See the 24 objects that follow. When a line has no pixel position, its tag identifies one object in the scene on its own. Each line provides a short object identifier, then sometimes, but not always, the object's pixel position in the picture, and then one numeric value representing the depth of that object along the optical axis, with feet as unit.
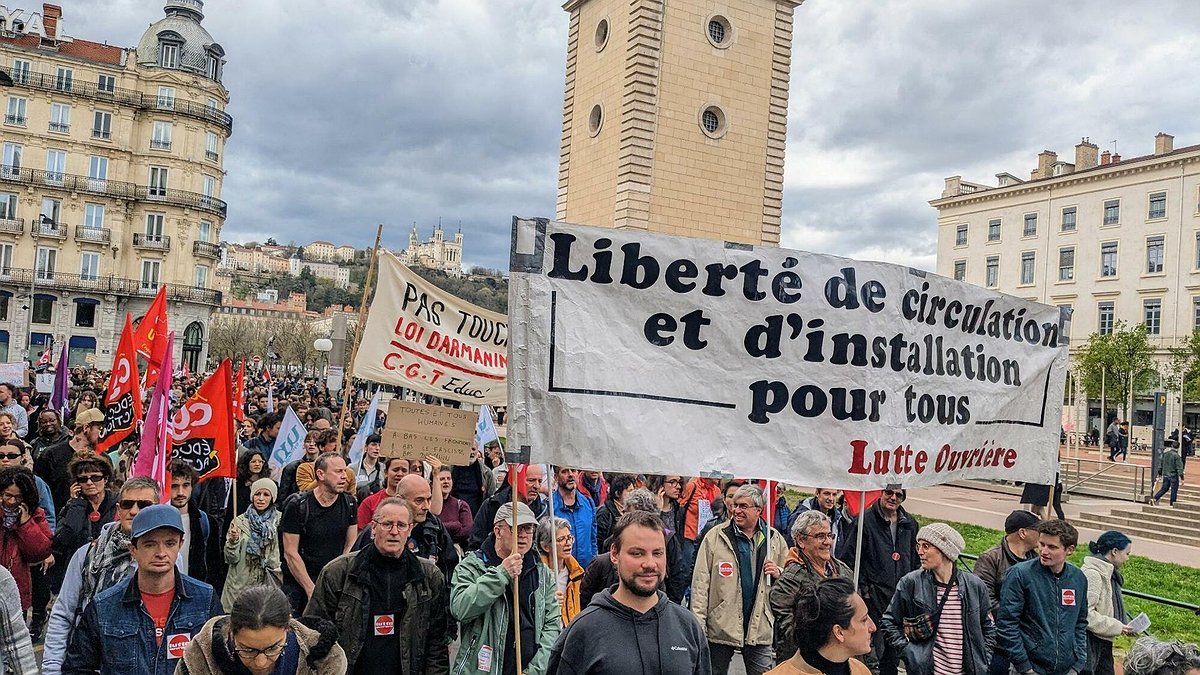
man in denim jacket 14.48
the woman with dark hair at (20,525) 22.24
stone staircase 67.15
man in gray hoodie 13.51
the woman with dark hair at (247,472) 30.63
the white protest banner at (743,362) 15.76
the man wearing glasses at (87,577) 15.15
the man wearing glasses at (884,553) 25.00
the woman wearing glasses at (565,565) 19.89
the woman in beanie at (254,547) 23.95
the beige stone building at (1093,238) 190.19
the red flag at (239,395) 49.03
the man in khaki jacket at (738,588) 21.90
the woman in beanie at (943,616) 20.13
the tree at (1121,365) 170.50
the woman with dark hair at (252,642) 12.83
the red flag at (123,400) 35.86
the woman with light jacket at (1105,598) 21.30
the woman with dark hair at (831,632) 12.73
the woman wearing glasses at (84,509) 23.62
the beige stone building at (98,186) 208.44
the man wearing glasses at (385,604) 17.03
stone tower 83.97
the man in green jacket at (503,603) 17.11
